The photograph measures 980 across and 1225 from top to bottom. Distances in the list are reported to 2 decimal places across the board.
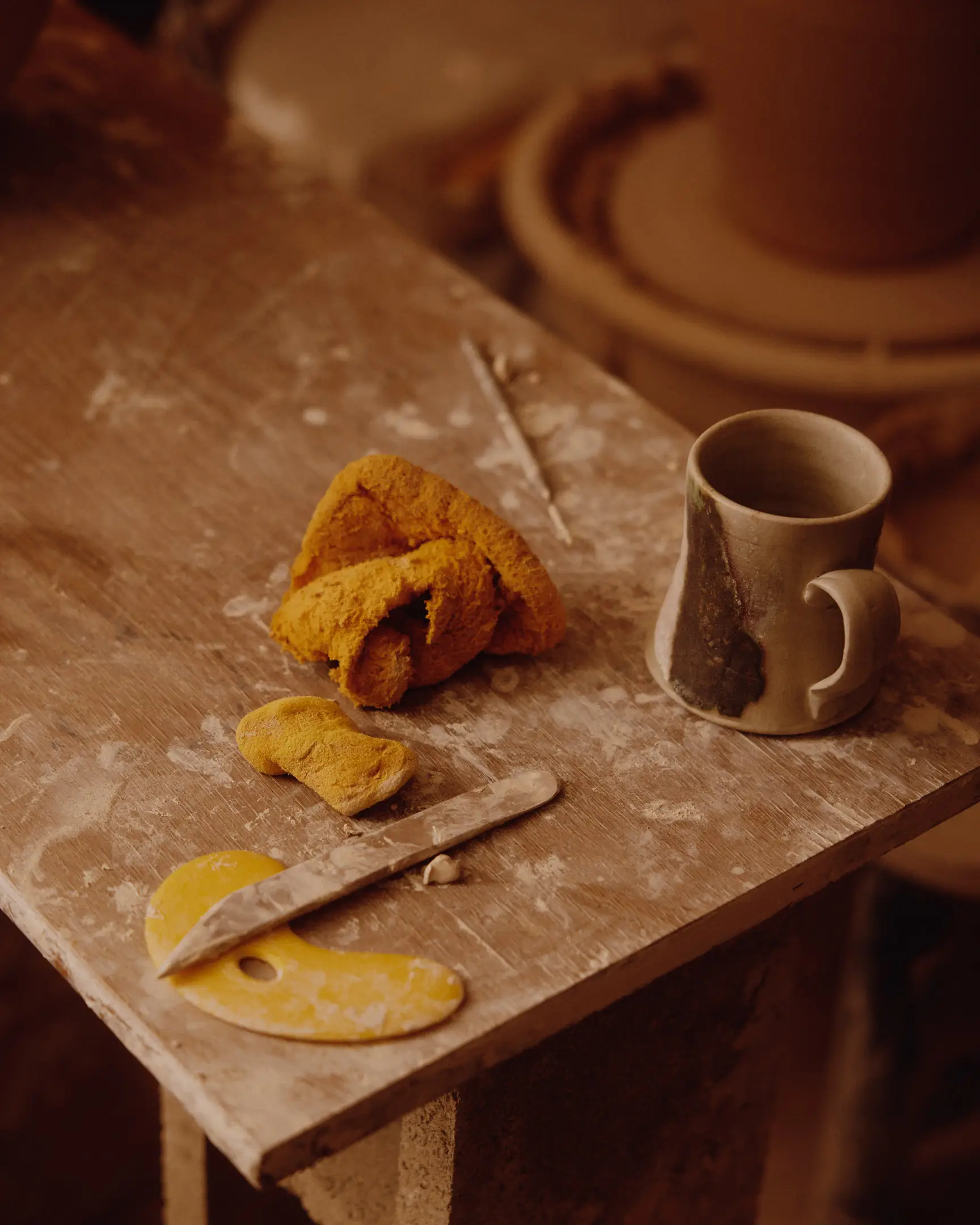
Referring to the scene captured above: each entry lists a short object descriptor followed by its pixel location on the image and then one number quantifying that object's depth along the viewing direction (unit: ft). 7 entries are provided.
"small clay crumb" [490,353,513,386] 4.98
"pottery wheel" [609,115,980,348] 6.68
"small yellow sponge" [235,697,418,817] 4.17
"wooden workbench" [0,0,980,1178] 4.01
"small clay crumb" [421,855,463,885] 4.10
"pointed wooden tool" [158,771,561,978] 3.99
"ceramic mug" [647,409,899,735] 4.16
